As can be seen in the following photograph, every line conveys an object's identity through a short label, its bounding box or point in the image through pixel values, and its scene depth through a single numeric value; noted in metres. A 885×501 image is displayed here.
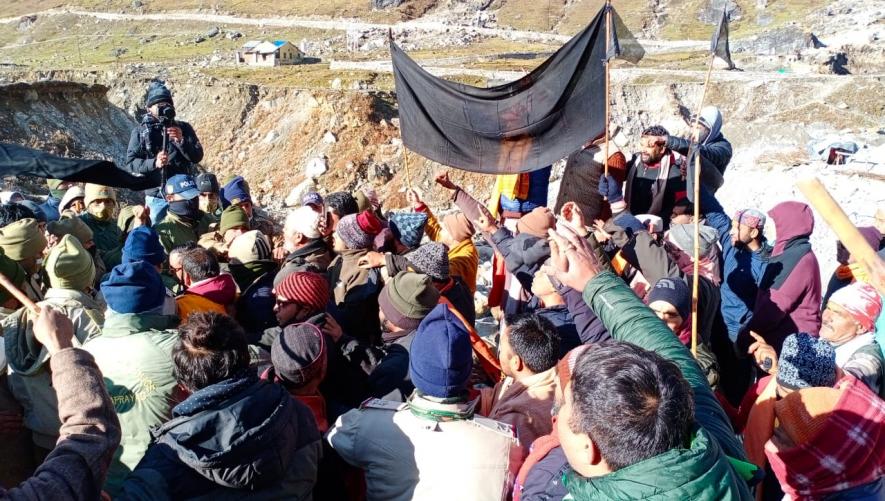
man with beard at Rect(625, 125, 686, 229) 5.59
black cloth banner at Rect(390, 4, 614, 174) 5.53
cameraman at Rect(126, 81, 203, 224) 6.98
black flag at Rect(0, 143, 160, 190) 3.47
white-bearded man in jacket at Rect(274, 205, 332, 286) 4.53
